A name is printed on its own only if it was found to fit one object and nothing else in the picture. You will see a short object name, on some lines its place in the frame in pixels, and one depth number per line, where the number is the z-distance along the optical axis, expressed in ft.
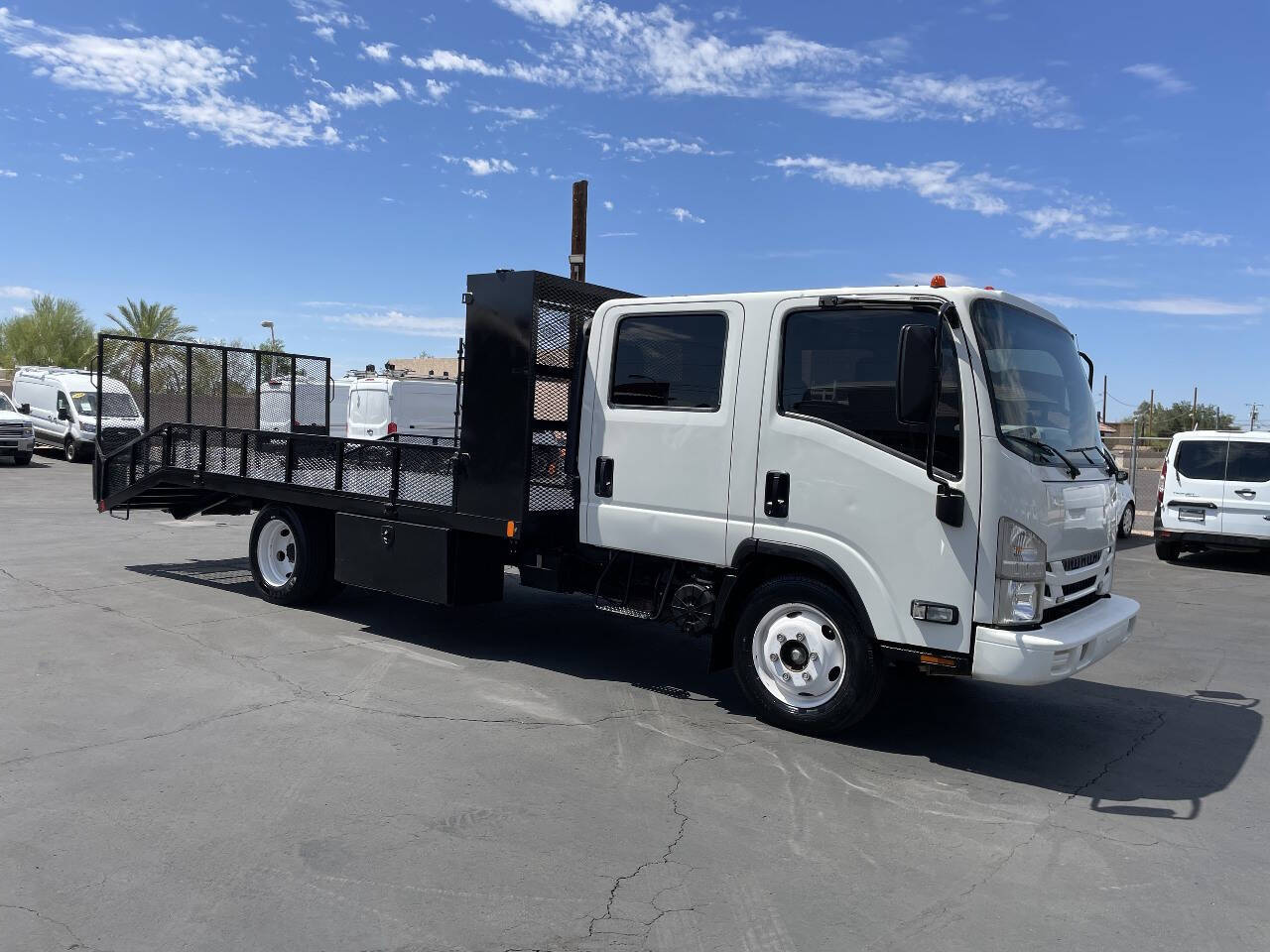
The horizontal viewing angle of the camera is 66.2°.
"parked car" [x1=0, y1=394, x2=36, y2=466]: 79.71
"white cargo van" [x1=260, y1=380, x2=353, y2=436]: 36.68
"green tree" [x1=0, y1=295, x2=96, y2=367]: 140.97
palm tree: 133.59
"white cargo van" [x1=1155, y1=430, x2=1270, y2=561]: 44.27
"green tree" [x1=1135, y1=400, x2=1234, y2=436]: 130.21
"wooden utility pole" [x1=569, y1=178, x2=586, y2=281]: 45.06
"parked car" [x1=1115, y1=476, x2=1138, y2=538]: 54.80
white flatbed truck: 16.01
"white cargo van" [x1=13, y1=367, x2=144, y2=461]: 87.56
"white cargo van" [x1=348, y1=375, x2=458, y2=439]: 60.13
